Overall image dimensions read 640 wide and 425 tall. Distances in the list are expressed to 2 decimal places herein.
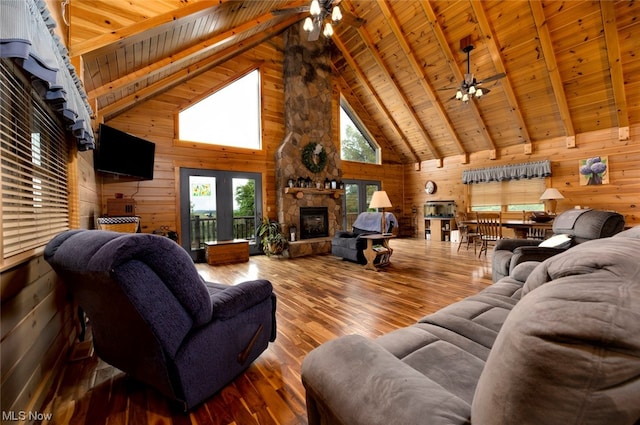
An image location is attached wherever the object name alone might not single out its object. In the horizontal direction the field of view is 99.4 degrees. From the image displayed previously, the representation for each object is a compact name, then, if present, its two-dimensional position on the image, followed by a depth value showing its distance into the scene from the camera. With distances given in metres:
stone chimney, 6.57
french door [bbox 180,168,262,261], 5.73
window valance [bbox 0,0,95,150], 1.02
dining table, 5.04
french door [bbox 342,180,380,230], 8.67
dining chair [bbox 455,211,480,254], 5.96
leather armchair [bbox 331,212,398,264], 5.26
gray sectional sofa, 0.44
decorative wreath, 6.86
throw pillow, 2.71
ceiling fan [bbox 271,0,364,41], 3.31
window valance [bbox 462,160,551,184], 6.80
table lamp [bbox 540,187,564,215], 6.06
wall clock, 9.05
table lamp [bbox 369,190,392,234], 4.73
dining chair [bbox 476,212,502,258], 5.54
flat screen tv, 3.57
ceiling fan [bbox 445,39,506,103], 4.88
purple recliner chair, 1.20
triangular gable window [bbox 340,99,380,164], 8.57
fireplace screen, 6.88
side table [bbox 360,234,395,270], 4.78
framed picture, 5.99
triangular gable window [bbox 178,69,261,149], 5.91
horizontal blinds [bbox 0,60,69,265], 1.36
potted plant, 6.09
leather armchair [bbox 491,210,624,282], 2.54
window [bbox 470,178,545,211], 7.10
